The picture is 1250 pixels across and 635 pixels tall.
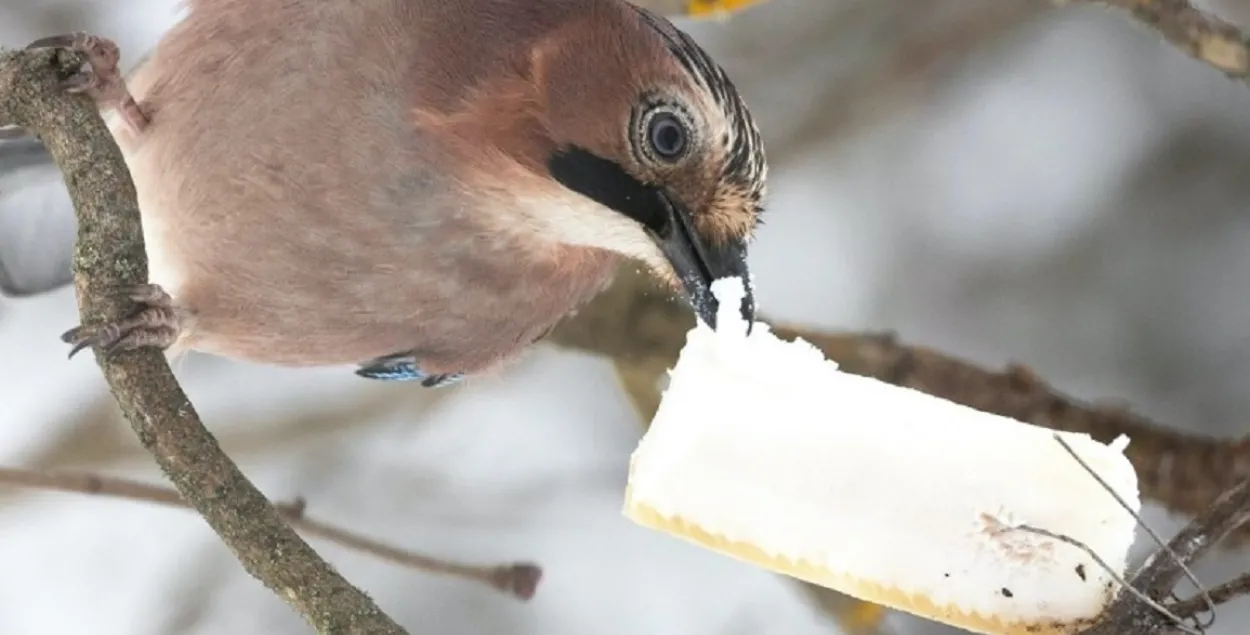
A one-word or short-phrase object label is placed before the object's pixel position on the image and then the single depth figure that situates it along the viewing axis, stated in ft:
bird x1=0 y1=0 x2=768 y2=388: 13.67
